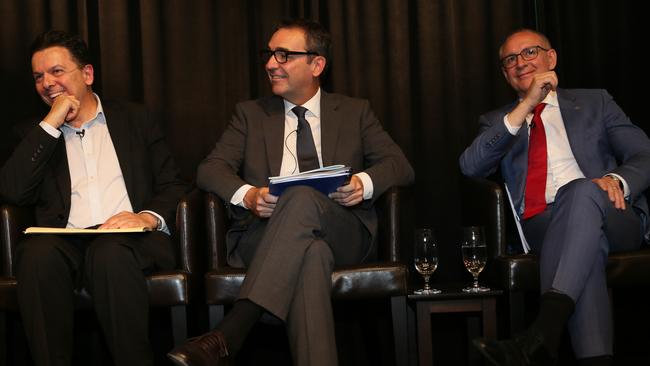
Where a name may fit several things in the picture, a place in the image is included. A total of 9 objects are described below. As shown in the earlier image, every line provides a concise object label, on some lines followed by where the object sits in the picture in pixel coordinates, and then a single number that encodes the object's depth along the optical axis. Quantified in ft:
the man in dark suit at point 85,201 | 9.03
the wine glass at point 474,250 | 9.59
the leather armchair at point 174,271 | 9.57
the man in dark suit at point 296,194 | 8.59
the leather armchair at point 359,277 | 9.45
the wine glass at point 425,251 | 9.59
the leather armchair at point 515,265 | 9.52
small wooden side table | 9.32
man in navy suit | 8.52
